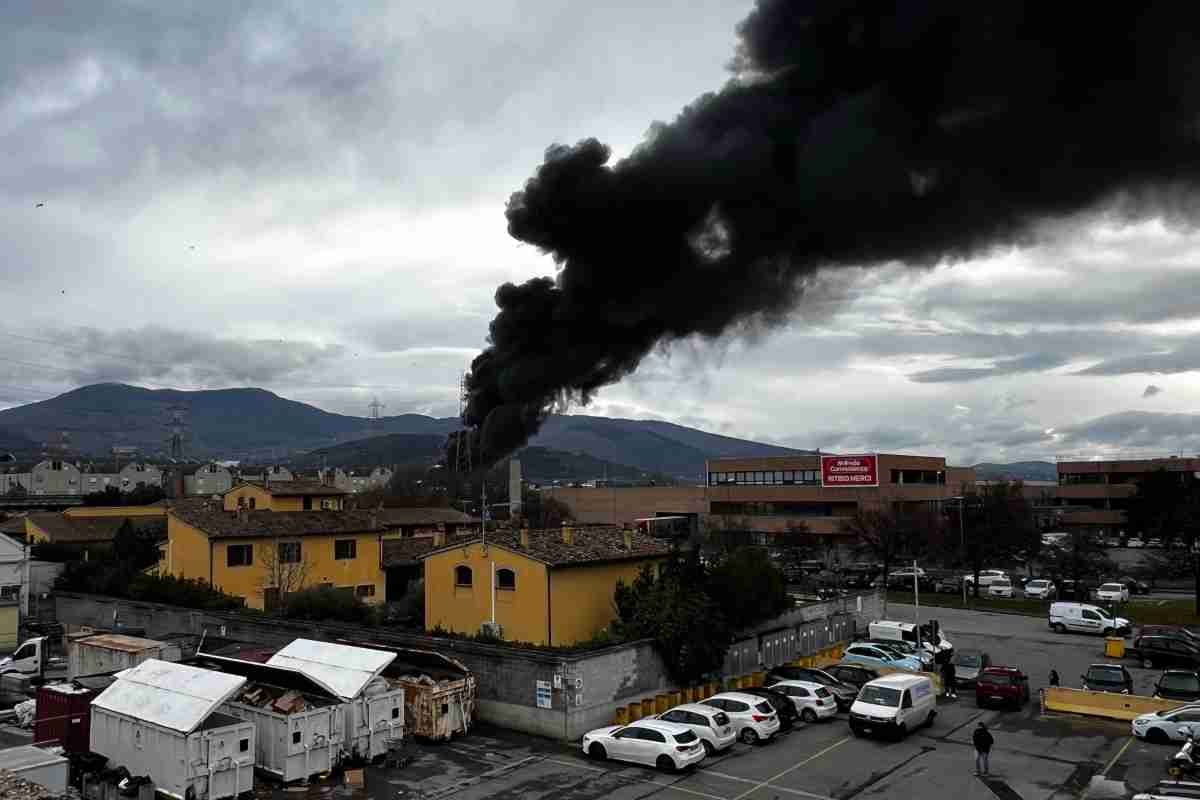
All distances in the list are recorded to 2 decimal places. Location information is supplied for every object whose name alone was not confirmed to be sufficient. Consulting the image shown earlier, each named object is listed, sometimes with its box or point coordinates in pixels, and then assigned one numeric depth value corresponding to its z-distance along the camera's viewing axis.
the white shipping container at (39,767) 15.48
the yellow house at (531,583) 26.75
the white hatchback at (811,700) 23.92
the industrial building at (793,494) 76.31
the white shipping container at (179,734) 17.19
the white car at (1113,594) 49.67
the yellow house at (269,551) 36.38
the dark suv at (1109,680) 26.53
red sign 76.00
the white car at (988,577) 56.78
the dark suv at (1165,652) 31.56
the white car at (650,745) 19.42
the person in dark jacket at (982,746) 18.98
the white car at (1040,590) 53.53
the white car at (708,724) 20.64
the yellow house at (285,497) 45.69
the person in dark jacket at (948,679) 27.14
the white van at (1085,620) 39.09
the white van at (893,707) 21.72
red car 25.30
